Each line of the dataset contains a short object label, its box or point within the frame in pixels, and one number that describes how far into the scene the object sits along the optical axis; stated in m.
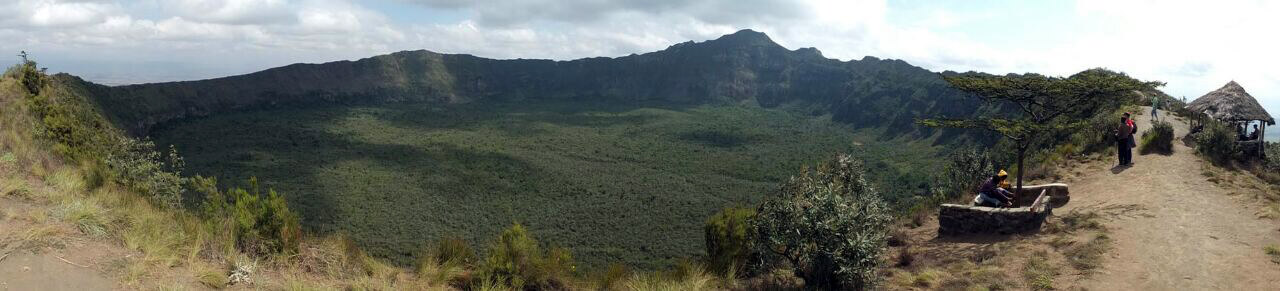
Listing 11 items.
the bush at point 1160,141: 20.72
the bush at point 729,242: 12.80
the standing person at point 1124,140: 19.17
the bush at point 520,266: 10.89
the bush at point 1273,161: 18.98
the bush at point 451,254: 11.30
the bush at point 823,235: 10.62
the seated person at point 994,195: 15.87
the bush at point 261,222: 9.77
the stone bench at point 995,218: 15.03
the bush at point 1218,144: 19.48
